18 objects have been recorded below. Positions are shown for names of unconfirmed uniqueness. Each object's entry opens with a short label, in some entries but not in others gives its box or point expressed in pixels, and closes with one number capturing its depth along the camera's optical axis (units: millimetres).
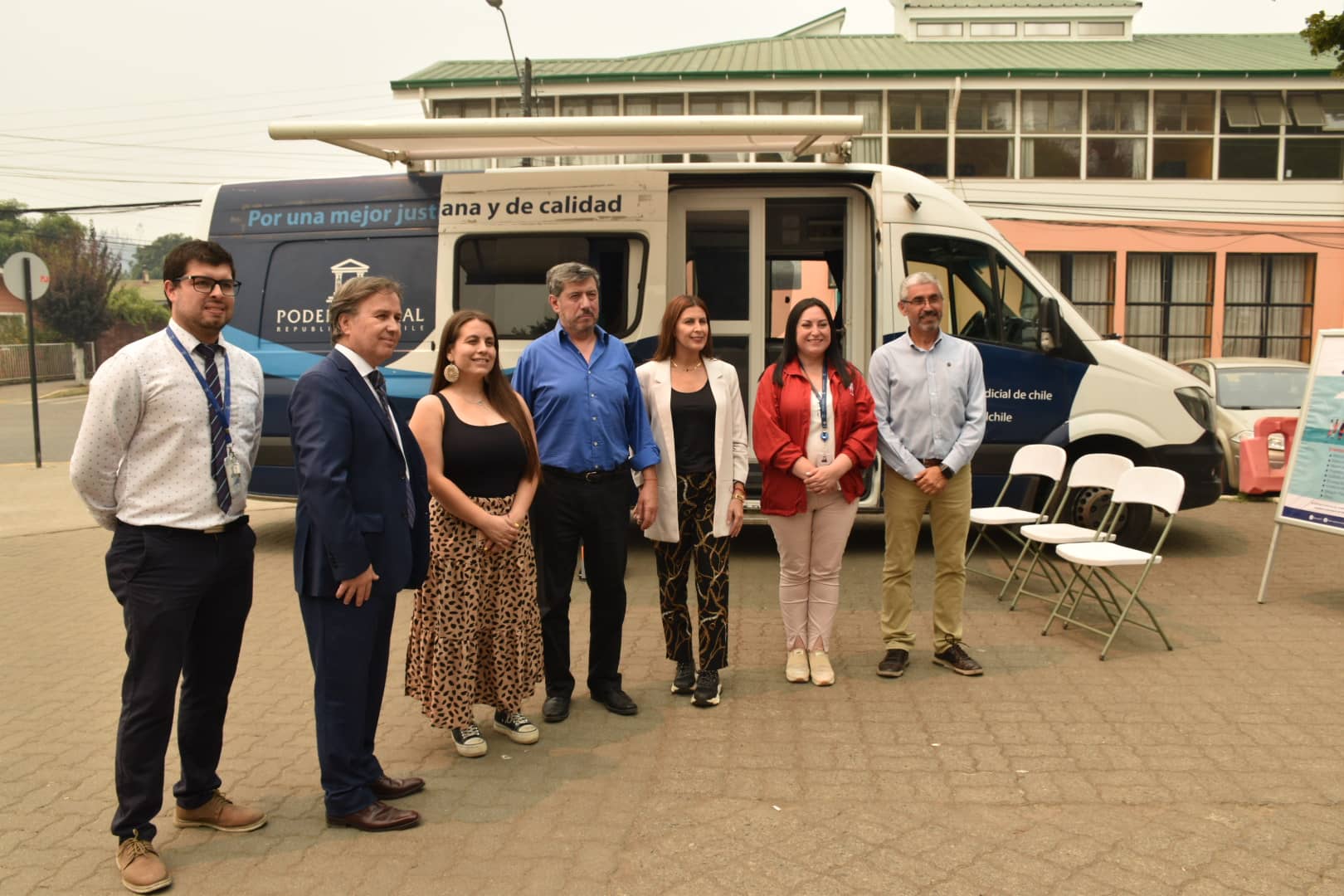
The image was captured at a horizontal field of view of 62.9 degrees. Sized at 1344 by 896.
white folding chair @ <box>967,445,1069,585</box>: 6898
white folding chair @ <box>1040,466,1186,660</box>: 5602
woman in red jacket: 5020
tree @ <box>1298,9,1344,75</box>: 9695
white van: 7629
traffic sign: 13828
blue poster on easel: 6758
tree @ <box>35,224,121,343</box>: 48594
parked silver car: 11242
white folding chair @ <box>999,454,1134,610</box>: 6312
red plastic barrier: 10141
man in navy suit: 3424
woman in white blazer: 4836
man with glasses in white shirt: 3258
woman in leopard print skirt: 4176
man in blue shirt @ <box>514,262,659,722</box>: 4621
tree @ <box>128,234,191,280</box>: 105250
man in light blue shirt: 5219
